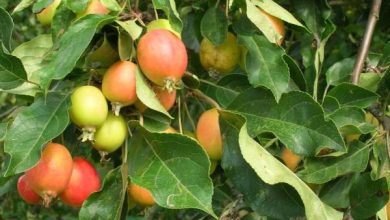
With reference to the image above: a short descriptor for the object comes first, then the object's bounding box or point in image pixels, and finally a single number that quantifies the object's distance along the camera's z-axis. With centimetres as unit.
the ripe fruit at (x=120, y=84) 48
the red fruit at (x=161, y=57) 48
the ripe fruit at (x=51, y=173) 49
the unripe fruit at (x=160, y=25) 50
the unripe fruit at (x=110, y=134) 49
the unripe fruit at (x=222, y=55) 57
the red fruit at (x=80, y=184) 51
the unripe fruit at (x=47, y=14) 57
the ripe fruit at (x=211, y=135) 53
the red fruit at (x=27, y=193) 54
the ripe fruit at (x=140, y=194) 51
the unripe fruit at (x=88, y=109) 48
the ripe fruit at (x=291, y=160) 59
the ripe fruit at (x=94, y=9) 51
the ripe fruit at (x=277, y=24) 54
